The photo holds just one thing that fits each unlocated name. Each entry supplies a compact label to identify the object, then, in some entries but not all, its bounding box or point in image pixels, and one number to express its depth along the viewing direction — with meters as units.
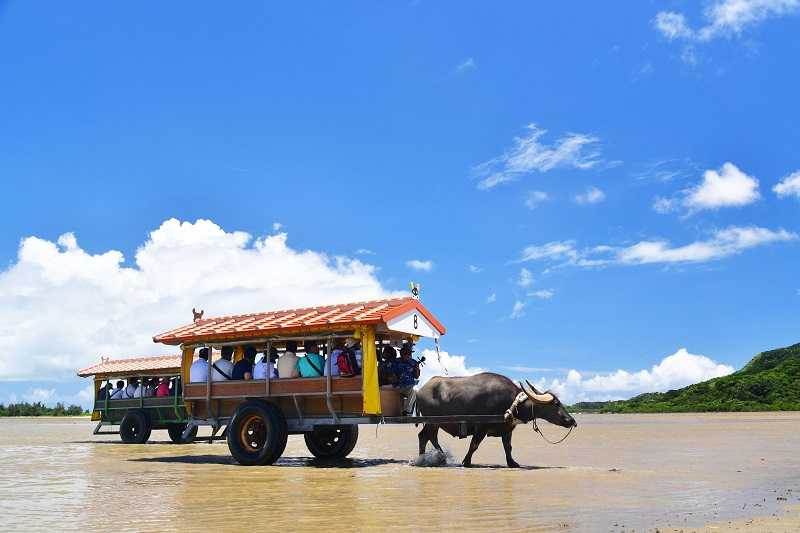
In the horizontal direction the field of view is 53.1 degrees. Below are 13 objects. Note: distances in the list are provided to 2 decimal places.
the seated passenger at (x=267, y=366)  14.34
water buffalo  13.38
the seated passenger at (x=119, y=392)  21.92
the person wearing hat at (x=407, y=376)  14.05
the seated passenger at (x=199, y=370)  14.99
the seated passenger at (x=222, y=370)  14.83
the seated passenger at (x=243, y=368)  14.72
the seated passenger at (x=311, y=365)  14.02
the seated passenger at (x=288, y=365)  14.23
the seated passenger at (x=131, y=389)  21.61
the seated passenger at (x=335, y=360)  13.74
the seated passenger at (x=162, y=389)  20.78
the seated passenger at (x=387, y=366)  13.95
